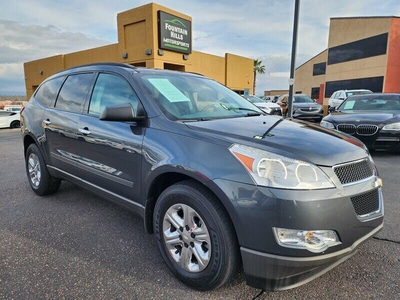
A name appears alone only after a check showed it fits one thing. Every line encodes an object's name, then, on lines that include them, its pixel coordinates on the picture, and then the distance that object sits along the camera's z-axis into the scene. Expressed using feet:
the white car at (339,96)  52.77
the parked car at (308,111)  46.16
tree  169.26
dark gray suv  5.75
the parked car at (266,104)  44.19
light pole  26.32
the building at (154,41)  48.85
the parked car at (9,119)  55.98
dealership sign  49.32
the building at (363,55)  92.48
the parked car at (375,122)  20.75
